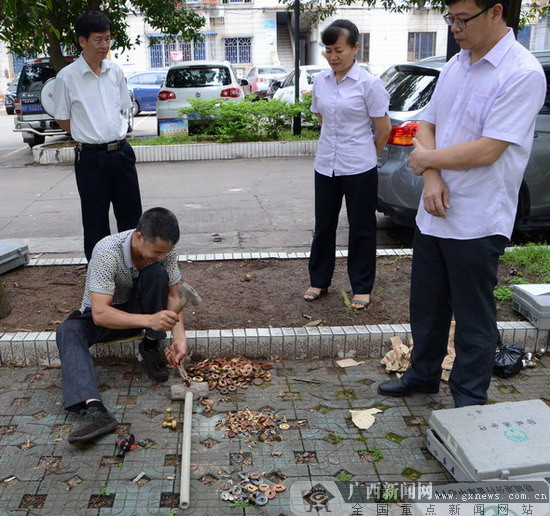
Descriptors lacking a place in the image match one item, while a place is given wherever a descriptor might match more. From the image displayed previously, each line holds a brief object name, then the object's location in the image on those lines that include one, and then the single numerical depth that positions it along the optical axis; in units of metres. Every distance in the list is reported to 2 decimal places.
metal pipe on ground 2.61
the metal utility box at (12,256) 4.88
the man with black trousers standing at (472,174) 2.67
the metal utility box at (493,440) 2.57
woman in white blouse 3.97
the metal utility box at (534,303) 3.89
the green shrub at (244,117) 11.31
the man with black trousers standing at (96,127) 4.41
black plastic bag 3.65
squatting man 3.13
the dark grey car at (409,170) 5.64
